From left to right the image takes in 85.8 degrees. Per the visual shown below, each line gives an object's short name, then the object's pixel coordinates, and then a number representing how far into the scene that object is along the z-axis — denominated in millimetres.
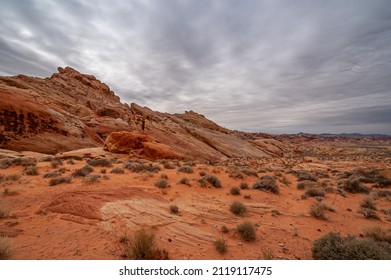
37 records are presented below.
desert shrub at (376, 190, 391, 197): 11363
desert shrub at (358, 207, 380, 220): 8164
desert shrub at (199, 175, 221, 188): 11233
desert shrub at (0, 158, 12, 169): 12562
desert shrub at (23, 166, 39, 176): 10945
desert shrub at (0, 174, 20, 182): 9617
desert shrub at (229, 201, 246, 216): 7548
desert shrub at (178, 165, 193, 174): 14032
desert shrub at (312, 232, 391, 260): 4391
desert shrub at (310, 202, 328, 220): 7727
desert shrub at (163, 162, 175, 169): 15587
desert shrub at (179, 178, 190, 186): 10908
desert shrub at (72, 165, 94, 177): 11008
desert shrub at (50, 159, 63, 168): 13016
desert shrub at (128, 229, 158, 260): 4332
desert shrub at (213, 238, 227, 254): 4996
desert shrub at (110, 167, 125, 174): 12500
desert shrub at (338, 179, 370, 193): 12430
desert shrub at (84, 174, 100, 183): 9835
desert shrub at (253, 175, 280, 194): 11047
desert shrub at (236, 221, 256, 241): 5715
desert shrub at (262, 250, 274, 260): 4656
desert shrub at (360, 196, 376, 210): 9414
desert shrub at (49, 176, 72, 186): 9352
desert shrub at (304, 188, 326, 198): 10773
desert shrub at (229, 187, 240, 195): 10156
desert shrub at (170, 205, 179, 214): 7141
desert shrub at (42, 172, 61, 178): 10548
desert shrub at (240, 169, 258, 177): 14934
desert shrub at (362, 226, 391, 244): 5549
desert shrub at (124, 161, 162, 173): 13234
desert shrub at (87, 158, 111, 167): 14814
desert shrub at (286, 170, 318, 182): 15060
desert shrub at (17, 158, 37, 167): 13188
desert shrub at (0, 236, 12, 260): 3974
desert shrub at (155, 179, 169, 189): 10024
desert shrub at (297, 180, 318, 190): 12119
